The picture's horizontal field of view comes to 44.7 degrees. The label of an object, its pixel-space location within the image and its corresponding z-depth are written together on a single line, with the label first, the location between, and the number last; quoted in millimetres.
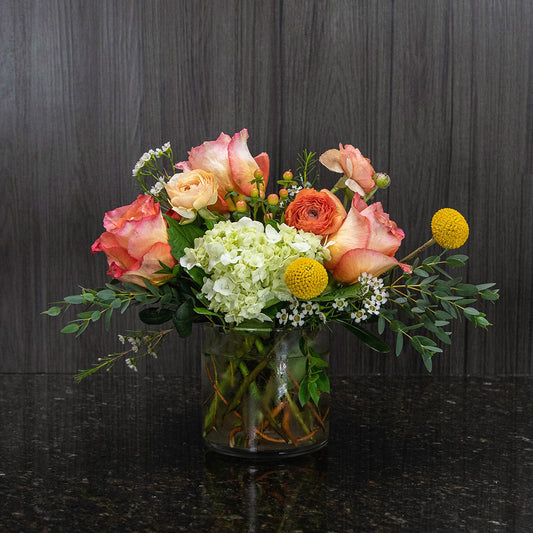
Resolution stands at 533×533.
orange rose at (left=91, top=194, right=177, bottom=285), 763
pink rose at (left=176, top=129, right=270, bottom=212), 813
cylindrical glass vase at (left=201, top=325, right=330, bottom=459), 799
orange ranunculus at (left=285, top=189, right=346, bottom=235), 765
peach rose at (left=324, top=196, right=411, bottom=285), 749
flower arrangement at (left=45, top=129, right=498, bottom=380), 739
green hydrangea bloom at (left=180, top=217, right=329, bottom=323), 731
